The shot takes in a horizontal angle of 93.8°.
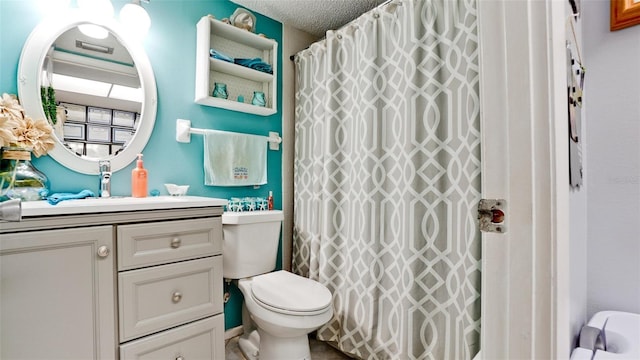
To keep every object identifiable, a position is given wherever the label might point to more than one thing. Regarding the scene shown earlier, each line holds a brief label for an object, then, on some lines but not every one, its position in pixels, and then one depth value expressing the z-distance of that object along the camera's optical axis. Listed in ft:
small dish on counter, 5.47
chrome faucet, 4.78
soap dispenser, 4.90
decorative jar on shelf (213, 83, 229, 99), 6.11
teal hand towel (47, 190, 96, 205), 3.78
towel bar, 5.73
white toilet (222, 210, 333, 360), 4.59
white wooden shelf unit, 5.75
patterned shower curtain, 4.28
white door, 1.74
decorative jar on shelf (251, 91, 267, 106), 6.66
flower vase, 3.64
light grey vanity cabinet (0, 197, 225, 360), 3.09
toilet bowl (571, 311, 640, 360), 3.24
